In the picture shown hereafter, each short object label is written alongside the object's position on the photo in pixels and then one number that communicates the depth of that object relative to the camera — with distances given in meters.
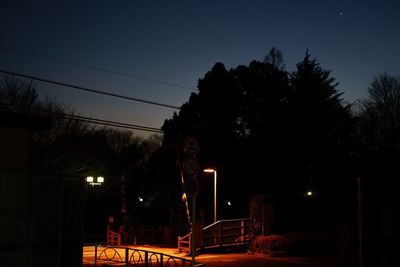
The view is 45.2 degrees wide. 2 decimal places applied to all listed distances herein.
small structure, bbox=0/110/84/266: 10.61
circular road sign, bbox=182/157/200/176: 11.27
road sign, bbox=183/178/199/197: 11.24
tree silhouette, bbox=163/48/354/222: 30.97
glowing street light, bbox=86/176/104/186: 28.36
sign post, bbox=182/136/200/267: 11.26
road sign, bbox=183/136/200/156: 11.46
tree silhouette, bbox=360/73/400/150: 34.81
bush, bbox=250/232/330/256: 21.98
